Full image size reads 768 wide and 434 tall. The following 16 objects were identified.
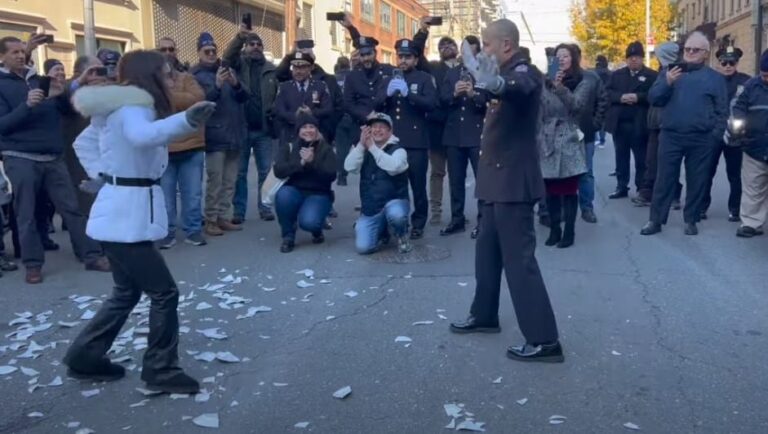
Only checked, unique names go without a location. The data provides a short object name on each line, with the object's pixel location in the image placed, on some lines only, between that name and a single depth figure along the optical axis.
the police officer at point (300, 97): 9.66
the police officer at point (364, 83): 9.53
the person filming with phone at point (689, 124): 8.93
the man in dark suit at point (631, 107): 11.12
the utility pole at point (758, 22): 16.25
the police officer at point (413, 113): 9.18
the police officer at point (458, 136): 9.22
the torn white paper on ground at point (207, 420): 4.51
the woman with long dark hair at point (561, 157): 8.71
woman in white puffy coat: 4.76
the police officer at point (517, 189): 5.33
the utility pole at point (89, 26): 14.88
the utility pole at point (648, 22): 39.09
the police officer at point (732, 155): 10.00
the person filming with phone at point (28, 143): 7.65
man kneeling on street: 8.57
